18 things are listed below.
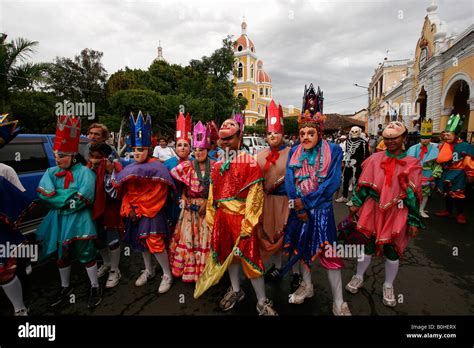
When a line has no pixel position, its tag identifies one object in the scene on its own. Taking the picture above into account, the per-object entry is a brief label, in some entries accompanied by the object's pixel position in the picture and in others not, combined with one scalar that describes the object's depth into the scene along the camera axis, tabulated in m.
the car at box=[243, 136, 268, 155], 14.37
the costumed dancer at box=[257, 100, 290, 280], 2.81
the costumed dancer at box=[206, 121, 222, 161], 4.29
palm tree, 8.44
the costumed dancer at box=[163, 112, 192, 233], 3.36
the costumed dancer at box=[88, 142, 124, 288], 2.98
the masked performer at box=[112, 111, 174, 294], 2.91
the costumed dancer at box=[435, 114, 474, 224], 5.04
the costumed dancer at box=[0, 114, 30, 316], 2.29
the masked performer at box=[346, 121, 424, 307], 2.48
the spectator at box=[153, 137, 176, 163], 7.35
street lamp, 40.31
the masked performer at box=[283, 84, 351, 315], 2.40
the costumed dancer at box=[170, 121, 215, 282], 2.99
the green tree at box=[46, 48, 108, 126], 21.86
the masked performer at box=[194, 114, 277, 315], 2.37
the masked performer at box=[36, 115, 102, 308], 2.63
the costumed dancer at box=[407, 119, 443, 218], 5.24
